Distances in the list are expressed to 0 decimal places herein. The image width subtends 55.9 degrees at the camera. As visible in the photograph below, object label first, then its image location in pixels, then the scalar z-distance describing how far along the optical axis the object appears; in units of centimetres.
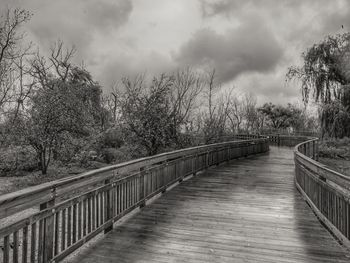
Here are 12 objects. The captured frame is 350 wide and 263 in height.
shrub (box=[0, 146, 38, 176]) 1548
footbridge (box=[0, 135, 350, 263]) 391
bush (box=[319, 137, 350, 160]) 2039
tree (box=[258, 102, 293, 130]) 5103
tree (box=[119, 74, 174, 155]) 1792
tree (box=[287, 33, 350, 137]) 1844
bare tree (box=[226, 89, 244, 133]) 4528
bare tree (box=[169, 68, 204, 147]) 1908
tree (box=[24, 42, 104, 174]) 1402
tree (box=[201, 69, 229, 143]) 2191
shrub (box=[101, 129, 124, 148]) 2118
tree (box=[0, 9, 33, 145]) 1680
